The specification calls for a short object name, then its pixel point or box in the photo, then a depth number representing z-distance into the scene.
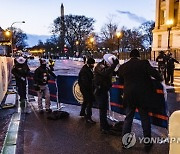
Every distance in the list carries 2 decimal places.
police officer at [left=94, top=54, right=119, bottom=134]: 4.19
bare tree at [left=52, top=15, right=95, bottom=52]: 58.37
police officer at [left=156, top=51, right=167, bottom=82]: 10.64
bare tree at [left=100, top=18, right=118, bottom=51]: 51.83
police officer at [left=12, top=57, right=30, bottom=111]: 6.78
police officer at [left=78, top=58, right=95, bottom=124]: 5.00
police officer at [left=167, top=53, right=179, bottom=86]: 10.21
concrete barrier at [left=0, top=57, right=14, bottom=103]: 7.13
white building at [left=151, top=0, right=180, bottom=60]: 29.03
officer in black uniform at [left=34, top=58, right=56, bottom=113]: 5.94
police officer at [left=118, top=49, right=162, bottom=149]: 3.51
